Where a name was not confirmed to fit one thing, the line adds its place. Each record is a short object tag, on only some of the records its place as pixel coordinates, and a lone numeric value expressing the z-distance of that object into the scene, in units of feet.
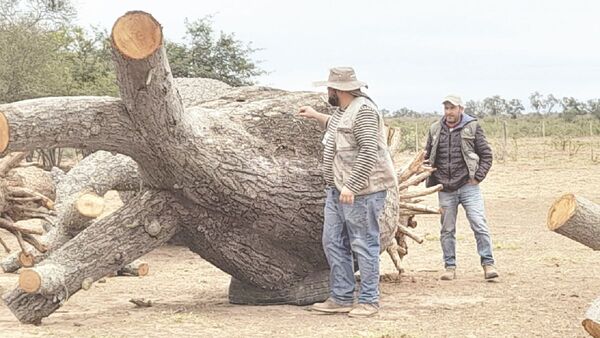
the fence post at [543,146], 107.87
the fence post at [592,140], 103.27
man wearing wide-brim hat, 27.02
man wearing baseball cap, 34.94
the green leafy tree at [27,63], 102.68
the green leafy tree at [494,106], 272.31
